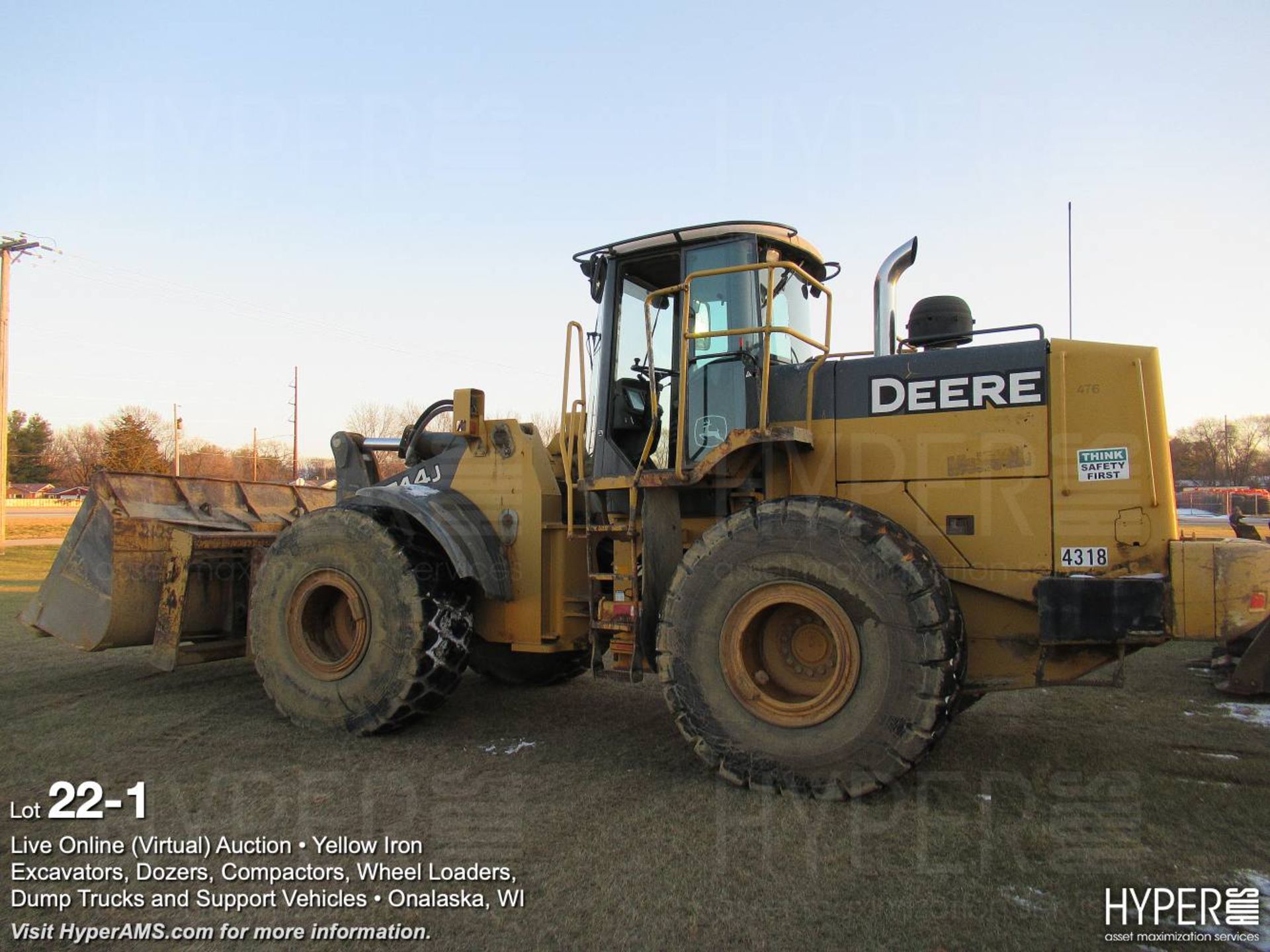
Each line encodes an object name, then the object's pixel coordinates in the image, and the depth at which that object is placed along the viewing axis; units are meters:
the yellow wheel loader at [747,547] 4.11
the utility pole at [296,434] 45.44
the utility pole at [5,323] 24.61
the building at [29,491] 68.25
